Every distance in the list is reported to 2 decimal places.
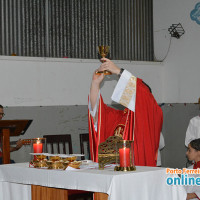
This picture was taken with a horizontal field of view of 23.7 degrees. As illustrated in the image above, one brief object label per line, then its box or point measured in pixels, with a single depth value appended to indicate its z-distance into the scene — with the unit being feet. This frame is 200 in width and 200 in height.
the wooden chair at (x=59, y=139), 20.92
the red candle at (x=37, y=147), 12.77
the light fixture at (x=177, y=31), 27.45
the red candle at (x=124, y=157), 10.39
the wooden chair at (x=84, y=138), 21.69
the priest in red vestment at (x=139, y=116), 13.47
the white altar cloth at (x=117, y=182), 9.73
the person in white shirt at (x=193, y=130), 21.71
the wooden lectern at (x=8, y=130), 14.80
